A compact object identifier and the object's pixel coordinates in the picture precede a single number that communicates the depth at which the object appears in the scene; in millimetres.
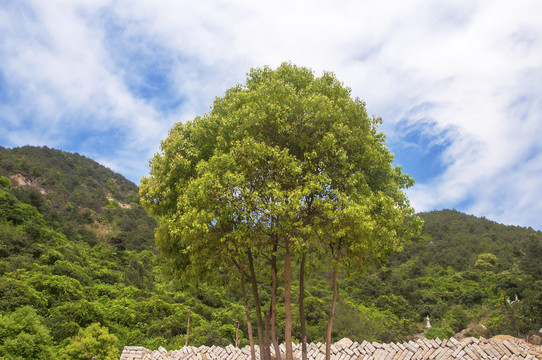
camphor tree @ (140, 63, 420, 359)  8578
